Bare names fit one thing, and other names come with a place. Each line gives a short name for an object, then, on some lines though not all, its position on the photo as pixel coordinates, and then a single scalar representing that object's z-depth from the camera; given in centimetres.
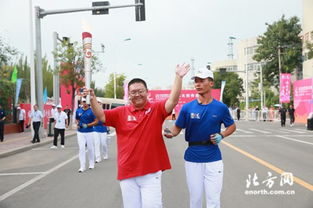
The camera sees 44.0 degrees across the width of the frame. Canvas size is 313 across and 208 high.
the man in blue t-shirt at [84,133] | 959
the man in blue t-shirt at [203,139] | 426
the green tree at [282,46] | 4797
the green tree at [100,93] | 9272
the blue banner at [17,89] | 2695
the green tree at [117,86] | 7744
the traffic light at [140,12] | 1539
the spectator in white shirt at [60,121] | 1430
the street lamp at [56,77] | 2361
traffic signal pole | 1602
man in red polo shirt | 369
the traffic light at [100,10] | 1591
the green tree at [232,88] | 7531
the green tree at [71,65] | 2781
